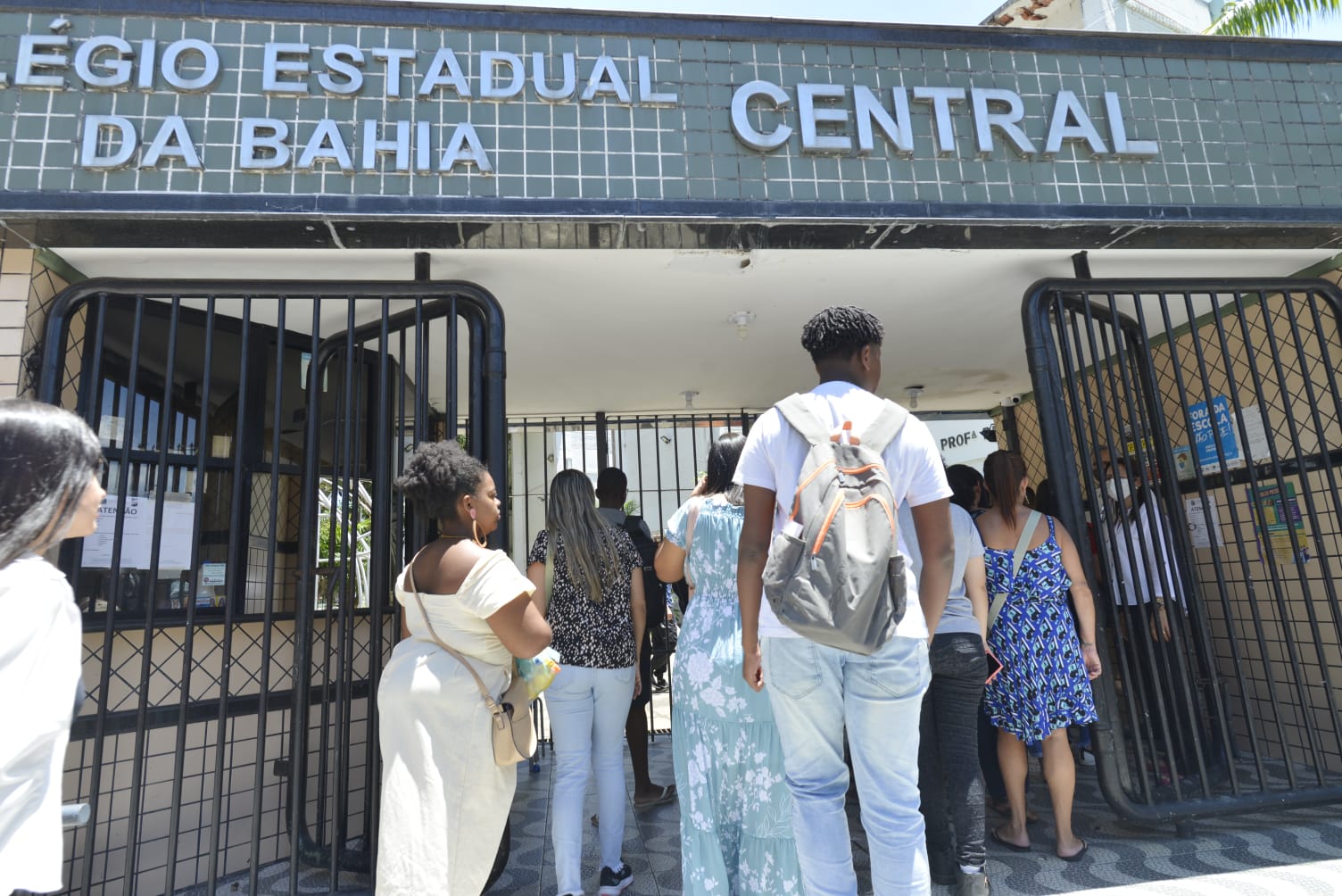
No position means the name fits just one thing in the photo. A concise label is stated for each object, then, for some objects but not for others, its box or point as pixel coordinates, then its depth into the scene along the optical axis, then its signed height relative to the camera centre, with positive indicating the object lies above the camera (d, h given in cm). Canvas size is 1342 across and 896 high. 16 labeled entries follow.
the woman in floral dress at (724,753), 243 -45
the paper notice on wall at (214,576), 365 +31
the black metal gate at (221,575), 305 +29
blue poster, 466 +90
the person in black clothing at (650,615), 400 +0
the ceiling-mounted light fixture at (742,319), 441 +166
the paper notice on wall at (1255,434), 445 +84
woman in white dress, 221 -25
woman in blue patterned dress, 309 -23
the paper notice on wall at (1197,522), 485 +39
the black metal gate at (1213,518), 342 +33
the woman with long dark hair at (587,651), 282 -12
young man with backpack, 181 +0
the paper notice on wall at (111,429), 340 +96
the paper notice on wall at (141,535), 325 +47
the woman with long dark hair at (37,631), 121 +3
